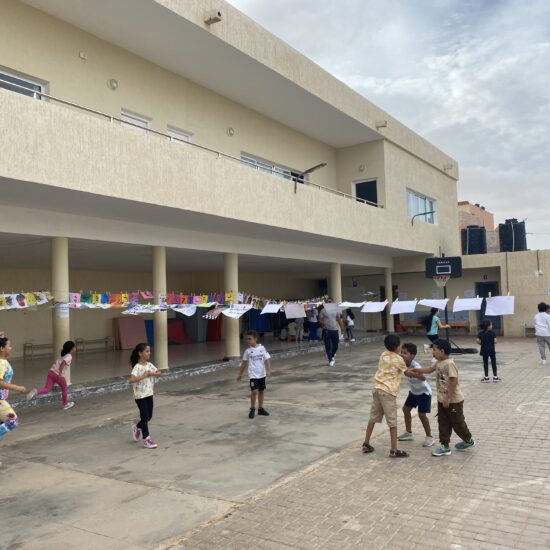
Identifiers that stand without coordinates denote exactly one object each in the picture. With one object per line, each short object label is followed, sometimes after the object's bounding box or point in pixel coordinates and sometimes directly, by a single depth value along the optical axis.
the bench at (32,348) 18.31
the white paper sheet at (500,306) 14.45
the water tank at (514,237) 31.25
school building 10.19
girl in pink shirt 9.95
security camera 12.27
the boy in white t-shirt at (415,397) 6.77
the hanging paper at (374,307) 16.65
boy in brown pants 6.32
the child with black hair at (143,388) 7.19
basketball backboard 20.64
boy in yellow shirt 6.39
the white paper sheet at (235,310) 14.68
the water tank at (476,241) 32.44
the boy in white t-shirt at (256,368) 8.75
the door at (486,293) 24.56
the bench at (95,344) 20.17
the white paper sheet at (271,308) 15.62
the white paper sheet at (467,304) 15.58
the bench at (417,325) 25.33
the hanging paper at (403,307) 15.41
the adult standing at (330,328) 15.41
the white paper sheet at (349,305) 16.67
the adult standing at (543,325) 13.39
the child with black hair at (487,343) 11.37
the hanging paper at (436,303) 15.64
